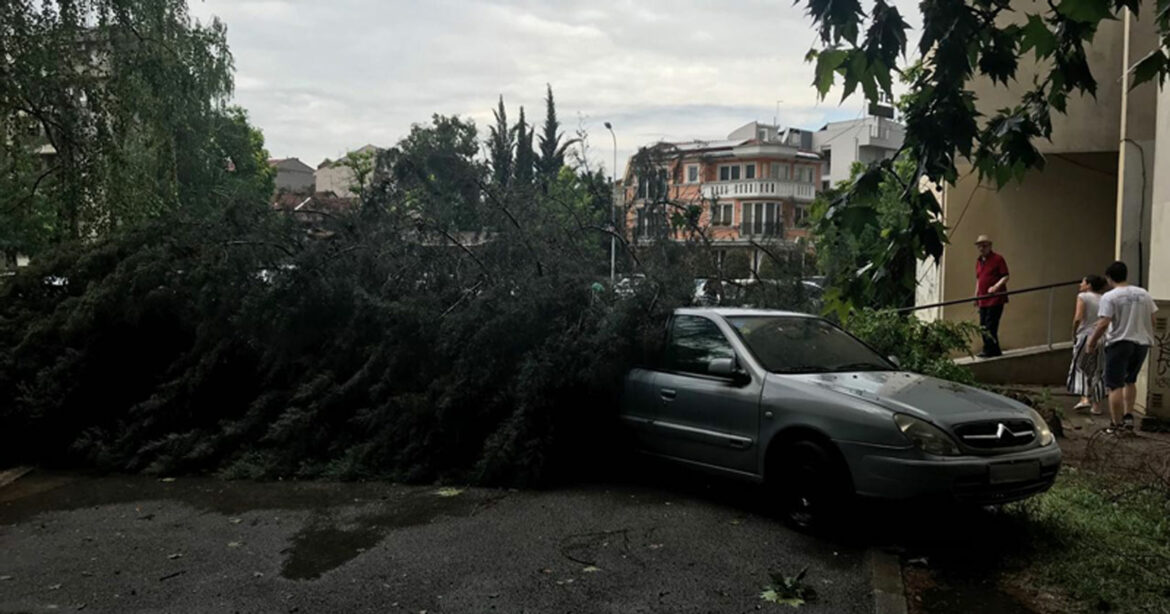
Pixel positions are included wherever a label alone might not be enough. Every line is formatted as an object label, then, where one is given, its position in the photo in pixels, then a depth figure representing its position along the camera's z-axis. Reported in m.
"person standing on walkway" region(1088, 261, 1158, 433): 9.08
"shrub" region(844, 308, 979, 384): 11.03
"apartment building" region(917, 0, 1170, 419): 11.55
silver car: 5.48
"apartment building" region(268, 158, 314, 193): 89.32
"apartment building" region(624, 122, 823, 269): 70.19
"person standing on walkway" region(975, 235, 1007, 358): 12.86
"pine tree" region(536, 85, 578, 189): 49.34
